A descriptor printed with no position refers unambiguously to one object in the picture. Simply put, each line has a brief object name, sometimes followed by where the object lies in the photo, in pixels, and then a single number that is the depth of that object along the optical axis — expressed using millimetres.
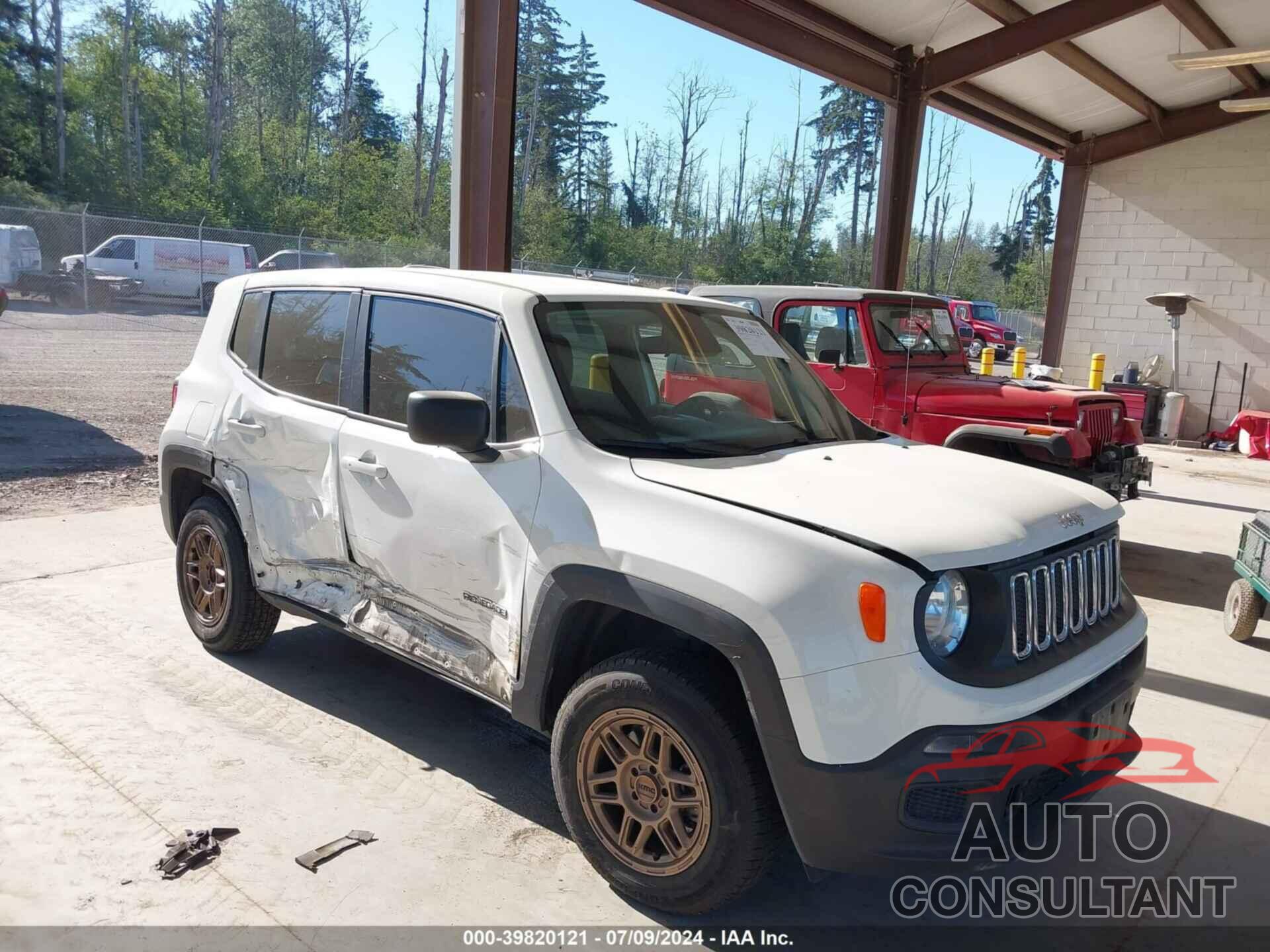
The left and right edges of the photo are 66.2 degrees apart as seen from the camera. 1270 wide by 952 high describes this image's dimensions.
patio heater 16688
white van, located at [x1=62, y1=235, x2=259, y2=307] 21703
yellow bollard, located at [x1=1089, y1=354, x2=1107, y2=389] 12133
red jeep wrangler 7277
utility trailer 5320
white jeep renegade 2436
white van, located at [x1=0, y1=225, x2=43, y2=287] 18062
